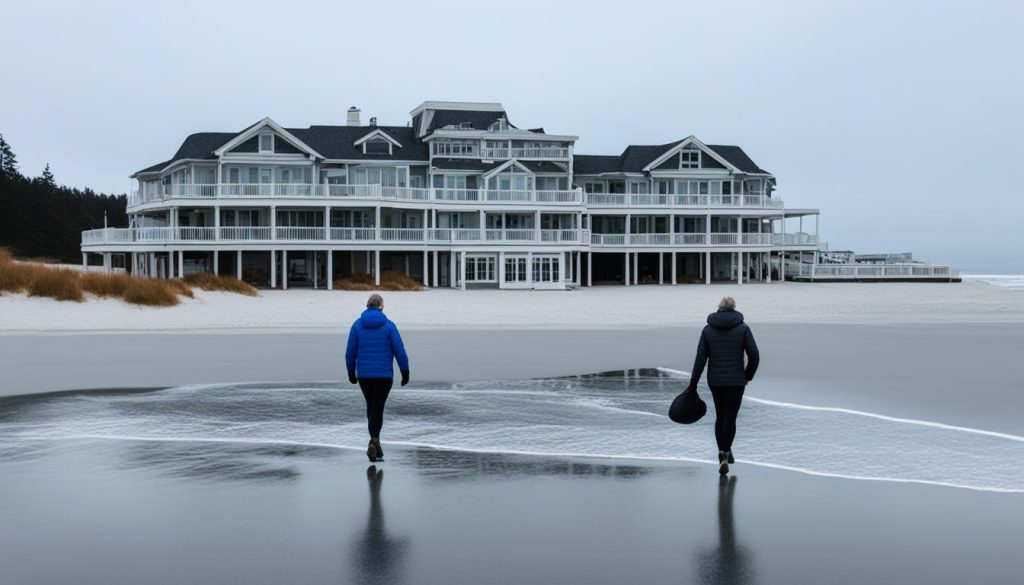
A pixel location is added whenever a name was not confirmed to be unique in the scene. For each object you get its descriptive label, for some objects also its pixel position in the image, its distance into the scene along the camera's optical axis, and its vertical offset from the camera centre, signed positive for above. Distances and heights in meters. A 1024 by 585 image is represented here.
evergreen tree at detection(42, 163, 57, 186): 125.81 +12.86
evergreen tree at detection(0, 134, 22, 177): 119.19 +14.15
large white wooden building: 58.53 +4.32
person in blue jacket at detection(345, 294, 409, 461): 11.16 -0.84
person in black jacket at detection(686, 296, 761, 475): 10.55 -0.86
